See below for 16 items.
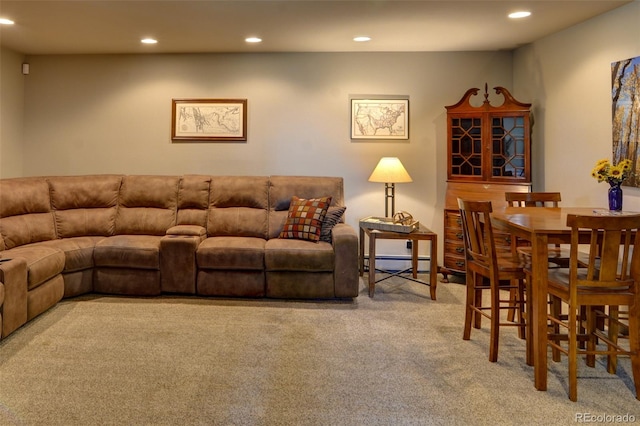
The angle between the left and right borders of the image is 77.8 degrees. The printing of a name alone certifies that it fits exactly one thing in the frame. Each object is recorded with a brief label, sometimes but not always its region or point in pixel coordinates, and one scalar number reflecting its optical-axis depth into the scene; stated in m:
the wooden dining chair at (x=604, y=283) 1.86
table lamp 3.96
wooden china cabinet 3.86
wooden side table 3.57
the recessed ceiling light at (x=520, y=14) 3.24
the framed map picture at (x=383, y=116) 4.53
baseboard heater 4.62
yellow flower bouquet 2.63
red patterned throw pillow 3.75
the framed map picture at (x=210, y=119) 4.60
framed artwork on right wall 2.93
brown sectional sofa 3.44
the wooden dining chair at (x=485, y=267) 2.38
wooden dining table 2.06
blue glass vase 2.68
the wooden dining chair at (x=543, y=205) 2.69
